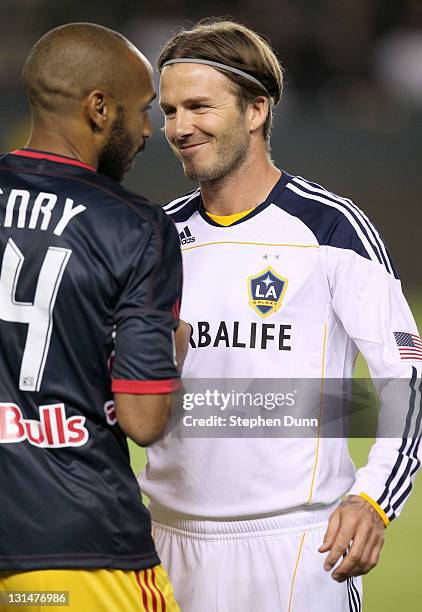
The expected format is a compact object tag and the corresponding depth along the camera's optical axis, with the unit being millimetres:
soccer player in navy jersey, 15046
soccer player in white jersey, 15596
